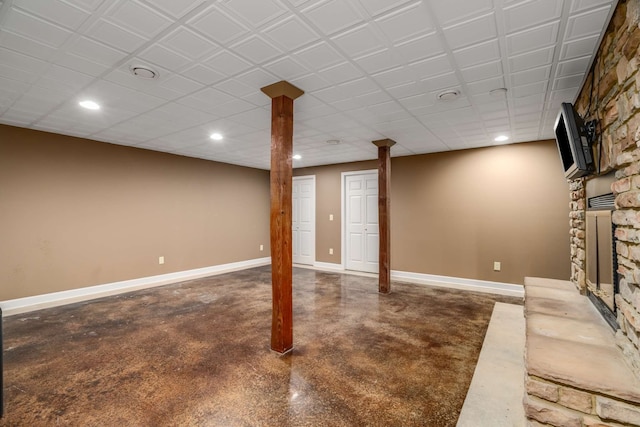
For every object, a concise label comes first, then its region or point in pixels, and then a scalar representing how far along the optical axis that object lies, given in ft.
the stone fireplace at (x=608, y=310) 4.43
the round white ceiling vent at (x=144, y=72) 7.56
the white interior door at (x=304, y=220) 23.16
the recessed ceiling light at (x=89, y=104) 9.95
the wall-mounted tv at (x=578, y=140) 7.09
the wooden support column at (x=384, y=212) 15.23
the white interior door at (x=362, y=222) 20.29
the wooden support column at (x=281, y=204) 8.58
